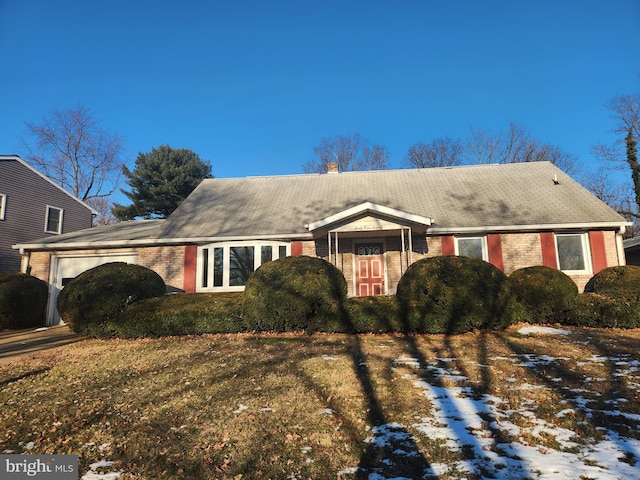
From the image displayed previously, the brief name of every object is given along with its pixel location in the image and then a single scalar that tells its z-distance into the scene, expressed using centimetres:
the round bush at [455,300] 873
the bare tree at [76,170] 3226
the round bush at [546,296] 944
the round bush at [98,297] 945
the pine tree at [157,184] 3225
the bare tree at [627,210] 2774
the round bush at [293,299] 910
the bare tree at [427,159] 3301
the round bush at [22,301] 1243
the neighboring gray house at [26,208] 1873
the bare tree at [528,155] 3052
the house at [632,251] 1695
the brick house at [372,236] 1278
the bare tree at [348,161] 3391
